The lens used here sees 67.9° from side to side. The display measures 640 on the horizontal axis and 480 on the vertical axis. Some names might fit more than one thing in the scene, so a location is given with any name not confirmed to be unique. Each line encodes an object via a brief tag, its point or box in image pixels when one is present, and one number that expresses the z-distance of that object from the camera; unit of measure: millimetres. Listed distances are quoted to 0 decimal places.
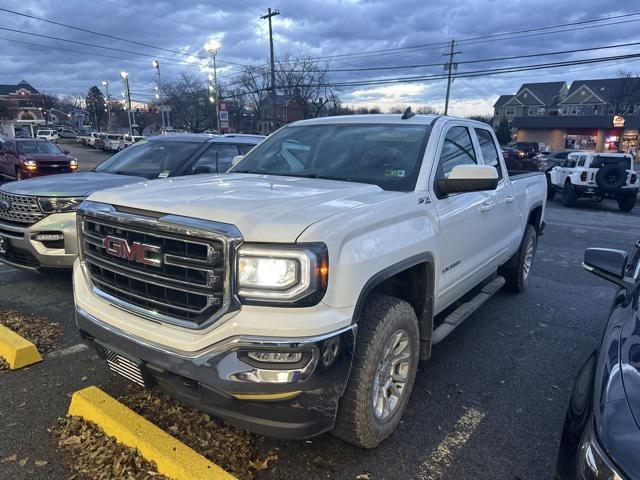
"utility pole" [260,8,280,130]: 35844
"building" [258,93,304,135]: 55406
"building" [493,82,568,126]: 82750
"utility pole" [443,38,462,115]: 44525
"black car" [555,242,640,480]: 1453
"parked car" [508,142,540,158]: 36747
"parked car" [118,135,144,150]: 37856
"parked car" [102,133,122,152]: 40625
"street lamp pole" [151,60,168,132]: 45781
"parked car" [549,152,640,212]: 14680
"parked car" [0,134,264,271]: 4754
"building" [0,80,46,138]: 90588
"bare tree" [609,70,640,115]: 61375
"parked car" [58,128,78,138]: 72406
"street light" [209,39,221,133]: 41625
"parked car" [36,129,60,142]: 59781
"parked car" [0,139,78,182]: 14797
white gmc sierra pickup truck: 2150
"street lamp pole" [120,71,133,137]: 48956
